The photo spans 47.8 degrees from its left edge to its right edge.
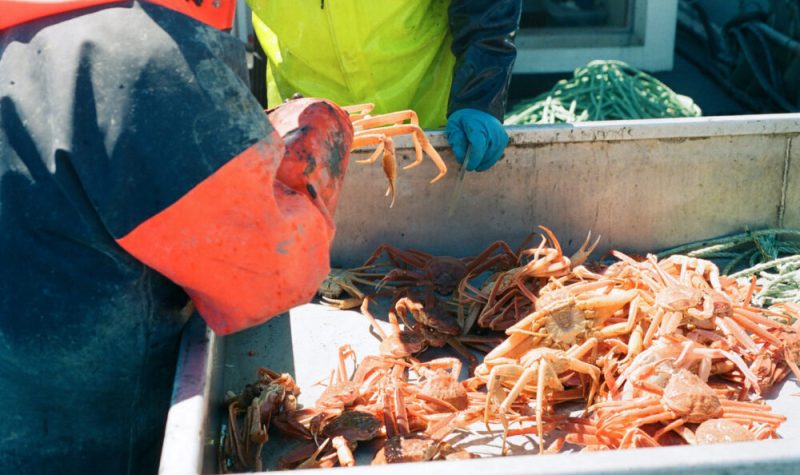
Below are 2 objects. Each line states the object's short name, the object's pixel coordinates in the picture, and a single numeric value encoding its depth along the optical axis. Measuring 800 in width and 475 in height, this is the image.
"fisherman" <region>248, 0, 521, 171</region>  2.84
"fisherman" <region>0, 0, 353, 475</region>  1.41
